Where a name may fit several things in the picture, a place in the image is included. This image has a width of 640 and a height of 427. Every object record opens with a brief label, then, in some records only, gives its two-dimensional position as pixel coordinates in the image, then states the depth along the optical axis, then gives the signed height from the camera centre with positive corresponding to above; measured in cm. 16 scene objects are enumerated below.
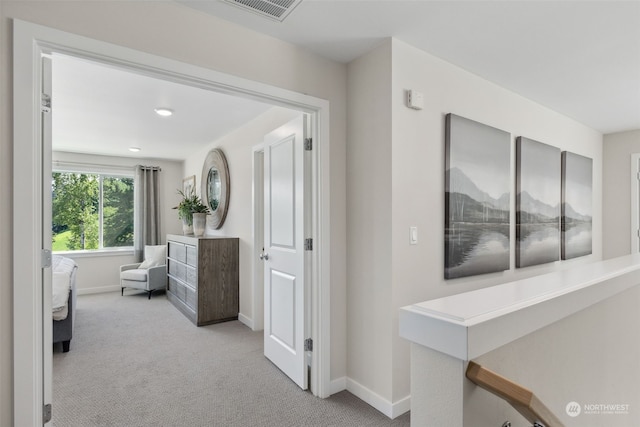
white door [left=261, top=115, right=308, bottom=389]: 253 -30
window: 577 +5
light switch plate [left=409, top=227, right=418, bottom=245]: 224 -14
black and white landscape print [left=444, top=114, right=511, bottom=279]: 246 +12
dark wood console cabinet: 400 -81
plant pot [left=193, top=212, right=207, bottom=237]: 490 -14
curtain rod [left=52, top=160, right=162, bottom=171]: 564 +86
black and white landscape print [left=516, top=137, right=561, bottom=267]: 311 +11
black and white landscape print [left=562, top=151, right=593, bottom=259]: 376 +10
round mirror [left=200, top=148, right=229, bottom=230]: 464 +42
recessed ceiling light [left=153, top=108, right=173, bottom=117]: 363 +111
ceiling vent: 180 +113
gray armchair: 532 -95
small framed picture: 597 +54
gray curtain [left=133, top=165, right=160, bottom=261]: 622 +9
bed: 308 -88
